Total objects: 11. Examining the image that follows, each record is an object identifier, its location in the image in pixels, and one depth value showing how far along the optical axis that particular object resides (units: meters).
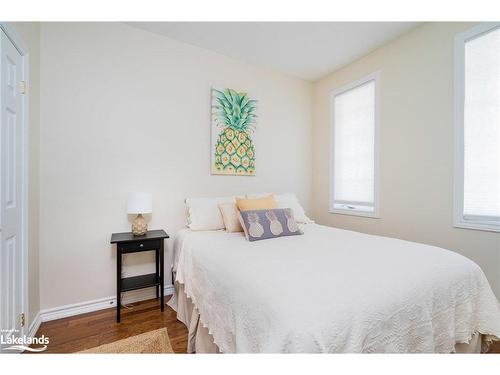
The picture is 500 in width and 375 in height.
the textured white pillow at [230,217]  2.27
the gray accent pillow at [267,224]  1.96
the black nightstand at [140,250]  2.02
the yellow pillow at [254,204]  2.31
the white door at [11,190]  1.35
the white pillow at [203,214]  2.33
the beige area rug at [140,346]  1.57
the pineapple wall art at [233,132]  2.82
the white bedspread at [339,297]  0.88
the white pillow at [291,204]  2.70
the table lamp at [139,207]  2.15
